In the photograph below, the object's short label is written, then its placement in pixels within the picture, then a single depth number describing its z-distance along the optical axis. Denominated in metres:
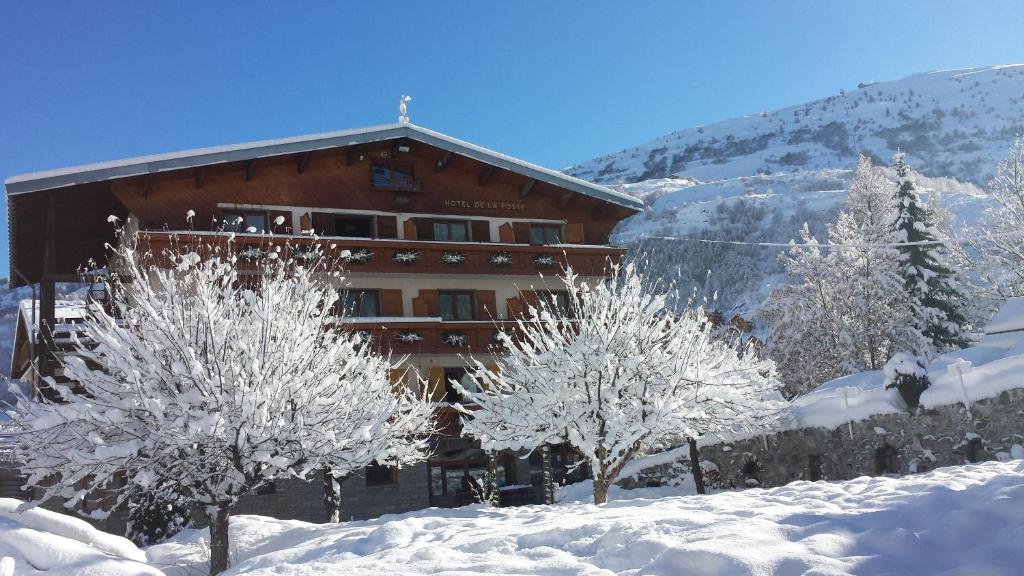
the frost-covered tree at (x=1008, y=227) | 29.30
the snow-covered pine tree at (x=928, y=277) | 31.47
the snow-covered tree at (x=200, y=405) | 11.78
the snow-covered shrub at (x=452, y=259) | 25.38
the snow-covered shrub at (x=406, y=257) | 24.62
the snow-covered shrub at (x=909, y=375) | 18.33
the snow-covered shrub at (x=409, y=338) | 23.77
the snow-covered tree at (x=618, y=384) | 15.52
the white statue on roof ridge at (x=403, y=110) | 27.05
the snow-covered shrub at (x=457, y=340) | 24.67
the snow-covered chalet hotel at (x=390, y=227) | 22.62
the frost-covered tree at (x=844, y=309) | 32.66
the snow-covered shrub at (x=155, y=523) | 18.86
